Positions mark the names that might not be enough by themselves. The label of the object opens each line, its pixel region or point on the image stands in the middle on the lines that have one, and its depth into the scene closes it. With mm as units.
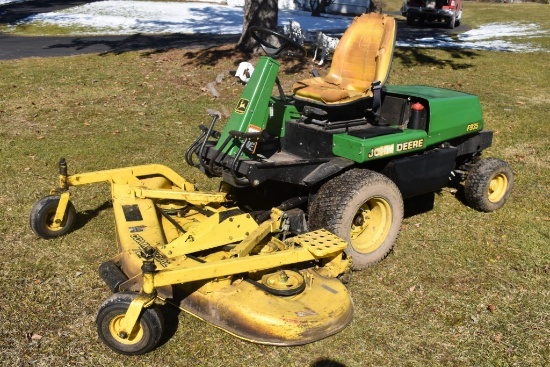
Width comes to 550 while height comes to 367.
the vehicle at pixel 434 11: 19188
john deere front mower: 3459
